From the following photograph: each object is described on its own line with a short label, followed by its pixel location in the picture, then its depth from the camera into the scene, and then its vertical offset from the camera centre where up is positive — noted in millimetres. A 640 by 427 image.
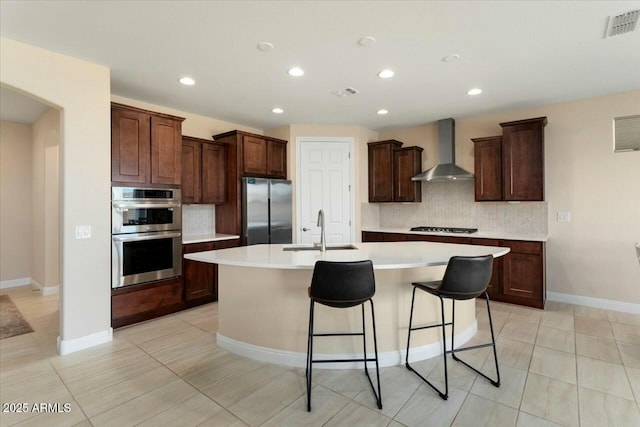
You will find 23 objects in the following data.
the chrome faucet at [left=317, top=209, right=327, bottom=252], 2953 -149
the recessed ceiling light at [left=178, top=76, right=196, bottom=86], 3426 +1513
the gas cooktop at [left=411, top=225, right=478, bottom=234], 4787 -256
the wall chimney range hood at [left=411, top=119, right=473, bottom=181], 4922 +937
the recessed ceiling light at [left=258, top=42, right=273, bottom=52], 2702 +1484
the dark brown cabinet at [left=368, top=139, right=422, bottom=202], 5387 +755
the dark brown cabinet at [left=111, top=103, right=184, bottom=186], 3367 +801
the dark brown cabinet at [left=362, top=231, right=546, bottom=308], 3969 -800
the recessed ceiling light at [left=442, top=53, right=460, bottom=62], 2914 +1480
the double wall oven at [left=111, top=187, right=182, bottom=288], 3332 -212
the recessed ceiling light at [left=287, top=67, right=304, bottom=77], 3203 +1497
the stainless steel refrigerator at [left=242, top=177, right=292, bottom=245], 4664 +63
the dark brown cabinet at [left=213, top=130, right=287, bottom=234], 4703 +797
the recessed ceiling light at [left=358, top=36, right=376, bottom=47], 2619 +1479
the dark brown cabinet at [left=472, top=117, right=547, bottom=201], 4160 +702
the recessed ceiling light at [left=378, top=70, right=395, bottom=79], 3264 +1495
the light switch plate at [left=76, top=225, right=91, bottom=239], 2938 -139
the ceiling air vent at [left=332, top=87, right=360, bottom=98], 3777 +1516
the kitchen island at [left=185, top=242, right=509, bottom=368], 2602 -823
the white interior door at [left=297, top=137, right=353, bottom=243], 5340 +476
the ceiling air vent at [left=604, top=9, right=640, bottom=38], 2328 +1468
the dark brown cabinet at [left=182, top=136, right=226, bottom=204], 4383 +651
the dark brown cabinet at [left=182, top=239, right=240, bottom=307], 4043 -833
